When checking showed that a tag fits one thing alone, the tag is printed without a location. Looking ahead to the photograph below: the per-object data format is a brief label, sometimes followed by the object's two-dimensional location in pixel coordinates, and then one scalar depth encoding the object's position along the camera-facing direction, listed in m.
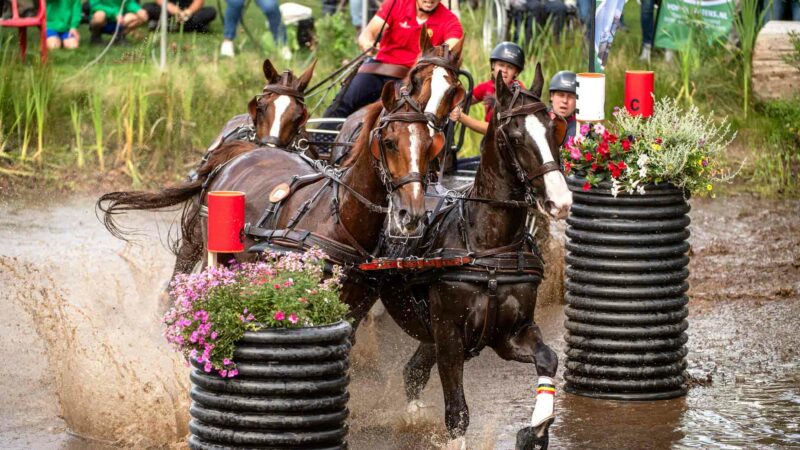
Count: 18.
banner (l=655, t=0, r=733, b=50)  29.91
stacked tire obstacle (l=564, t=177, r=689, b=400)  16.25
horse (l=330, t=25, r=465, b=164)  14.02
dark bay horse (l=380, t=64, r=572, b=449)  13.73
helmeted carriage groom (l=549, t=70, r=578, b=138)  19.14
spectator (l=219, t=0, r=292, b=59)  31.61
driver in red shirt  19.20
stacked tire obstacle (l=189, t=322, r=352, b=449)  11.29
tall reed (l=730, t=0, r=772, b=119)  28.62
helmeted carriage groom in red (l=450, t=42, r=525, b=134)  18.33
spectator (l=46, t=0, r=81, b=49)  32.59
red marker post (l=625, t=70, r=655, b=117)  16.73
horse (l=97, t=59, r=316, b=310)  17.84
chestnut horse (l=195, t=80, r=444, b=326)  13.26
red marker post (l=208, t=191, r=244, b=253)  12.60
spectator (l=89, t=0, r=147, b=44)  32.78
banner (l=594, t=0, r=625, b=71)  19.53
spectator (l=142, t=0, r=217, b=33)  32.16
